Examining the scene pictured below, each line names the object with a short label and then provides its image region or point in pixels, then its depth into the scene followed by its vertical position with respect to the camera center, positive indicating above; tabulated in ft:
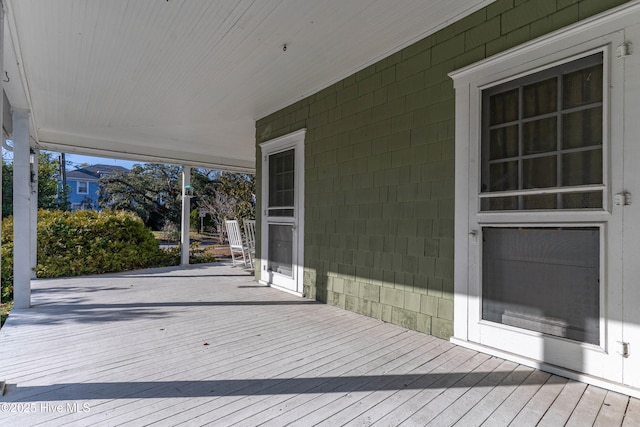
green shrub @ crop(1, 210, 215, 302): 20.44 -2.09
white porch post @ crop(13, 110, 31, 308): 12.51 -0.41
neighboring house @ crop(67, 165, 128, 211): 77.46 +6.49
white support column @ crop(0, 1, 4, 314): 7.24 +3.83
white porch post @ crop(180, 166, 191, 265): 26.40 -0.56
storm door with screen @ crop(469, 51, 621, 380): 7.13 -0.15
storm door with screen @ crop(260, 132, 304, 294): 15.93 +0.06
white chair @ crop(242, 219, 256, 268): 22.67 -1.50
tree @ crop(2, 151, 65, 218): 35.17 +2.31
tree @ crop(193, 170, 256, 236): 40.11 +1.82
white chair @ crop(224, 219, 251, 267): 22.72 -1.64
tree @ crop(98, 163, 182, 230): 59.04 +3.05
